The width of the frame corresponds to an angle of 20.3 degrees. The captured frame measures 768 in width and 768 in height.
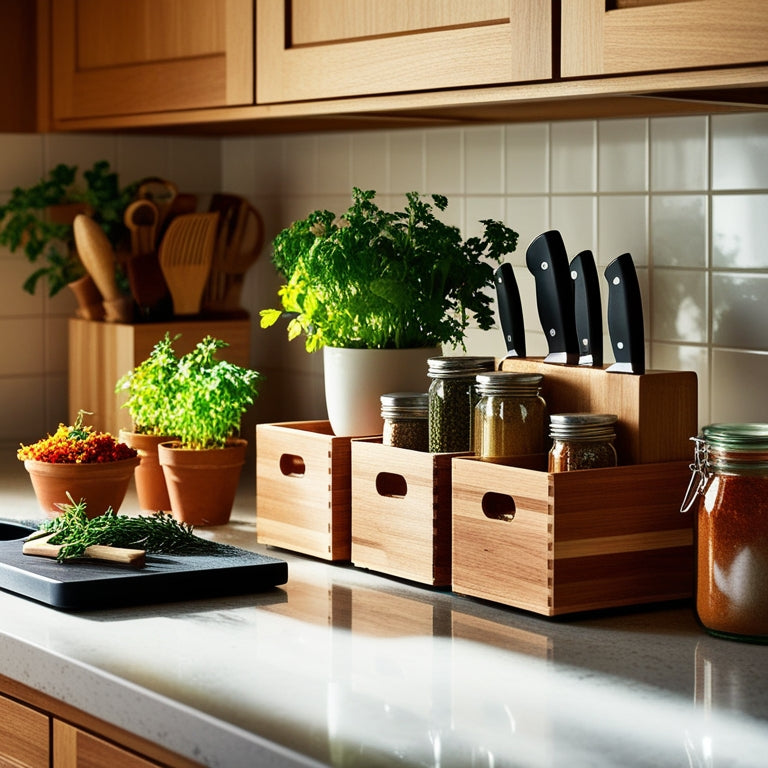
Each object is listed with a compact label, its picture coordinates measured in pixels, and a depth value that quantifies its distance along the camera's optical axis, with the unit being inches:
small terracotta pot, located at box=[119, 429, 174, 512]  94.0
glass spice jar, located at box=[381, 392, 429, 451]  80.9
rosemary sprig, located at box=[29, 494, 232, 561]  79.4
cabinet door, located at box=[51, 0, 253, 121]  93.9
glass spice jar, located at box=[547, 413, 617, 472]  75.2
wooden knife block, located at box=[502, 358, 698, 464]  76.2
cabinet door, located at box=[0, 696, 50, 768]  72.3
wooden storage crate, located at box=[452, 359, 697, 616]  73.7
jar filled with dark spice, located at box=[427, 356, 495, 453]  79.9
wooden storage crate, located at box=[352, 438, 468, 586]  78.1
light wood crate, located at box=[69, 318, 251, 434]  106.7
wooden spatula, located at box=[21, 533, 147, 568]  77.6
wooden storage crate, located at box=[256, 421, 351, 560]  82.6
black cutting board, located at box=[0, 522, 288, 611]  75.4
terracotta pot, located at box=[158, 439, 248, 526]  90.9
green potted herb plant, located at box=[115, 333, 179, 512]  93.5
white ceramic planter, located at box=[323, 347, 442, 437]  84.3
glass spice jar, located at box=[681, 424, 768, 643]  71.0
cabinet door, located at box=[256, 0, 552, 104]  78.4
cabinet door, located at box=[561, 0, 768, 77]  70.1
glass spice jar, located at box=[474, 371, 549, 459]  77.6
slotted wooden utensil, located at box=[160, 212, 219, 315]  108.1
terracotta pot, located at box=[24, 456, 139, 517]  88.5
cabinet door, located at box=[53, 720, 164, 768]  68.0
